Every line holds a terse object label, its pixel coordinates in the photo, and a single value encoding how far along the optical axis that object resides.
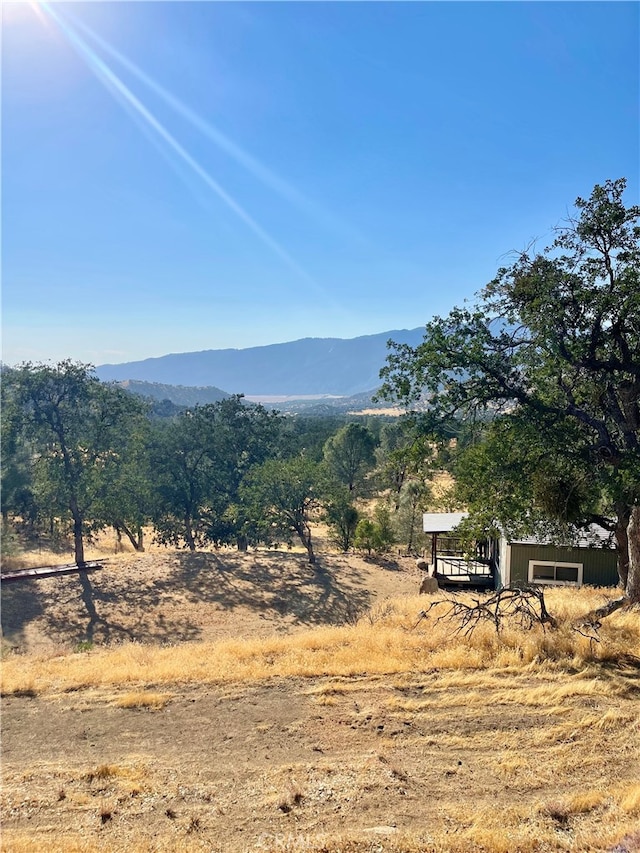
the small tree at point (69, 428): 24.59
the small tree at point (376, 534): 30.88
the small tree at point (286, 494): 27.58
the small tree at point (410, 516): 34.50
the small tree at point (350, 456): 51.47
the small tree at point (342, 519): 29.69
